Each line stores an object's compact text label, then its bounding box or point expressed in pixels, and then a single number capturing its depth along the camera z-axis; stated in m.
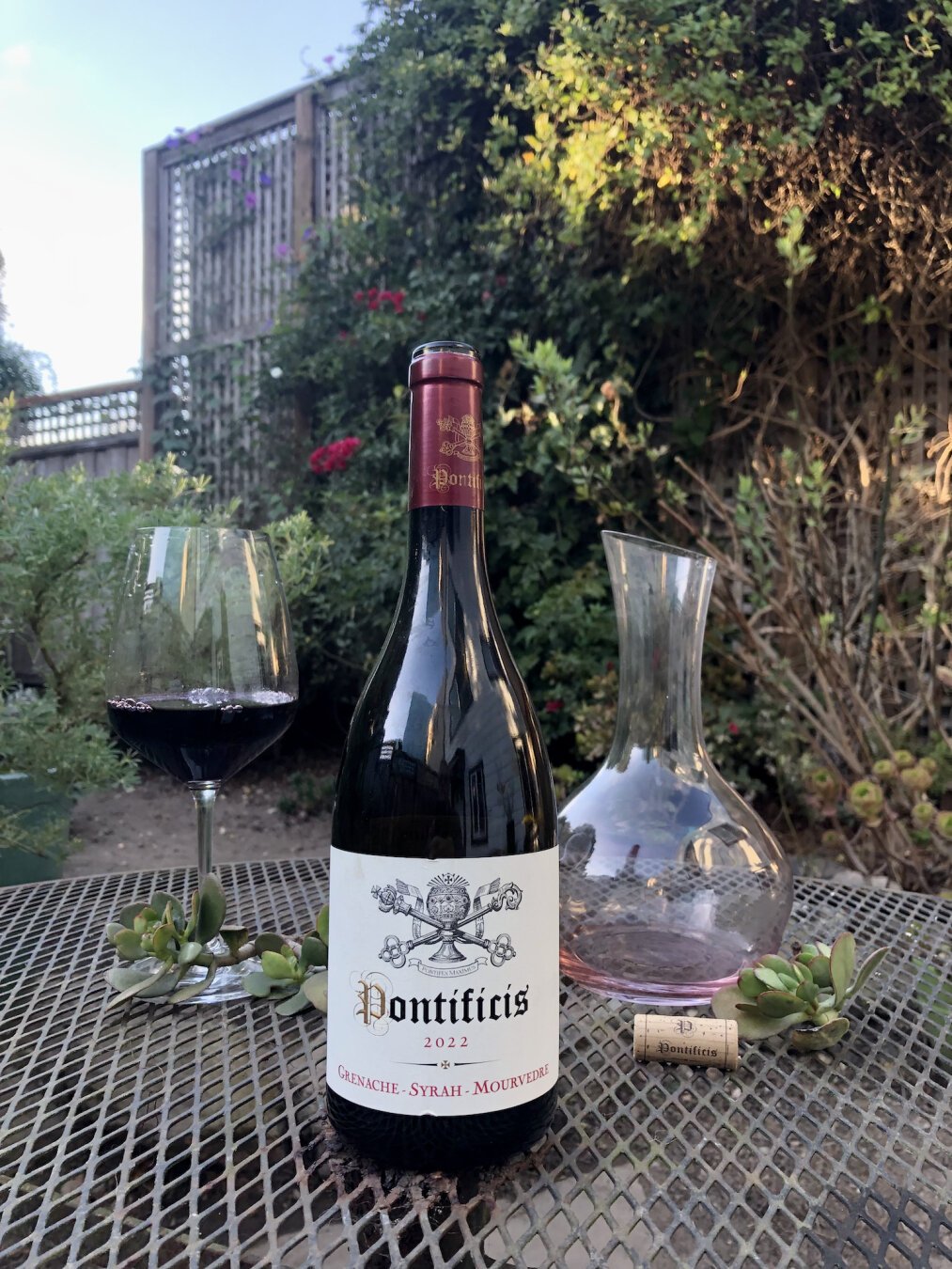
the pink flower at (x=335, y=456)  3.67
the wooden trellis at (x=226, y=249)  4.45
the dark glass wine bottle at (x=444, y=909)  0.54
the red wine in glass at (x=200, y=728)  0.82
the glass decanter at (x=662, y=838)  0.84
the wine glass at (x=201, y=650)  0.81
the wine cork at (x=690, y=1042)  0.67
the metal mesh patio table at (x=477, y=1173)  0.47
